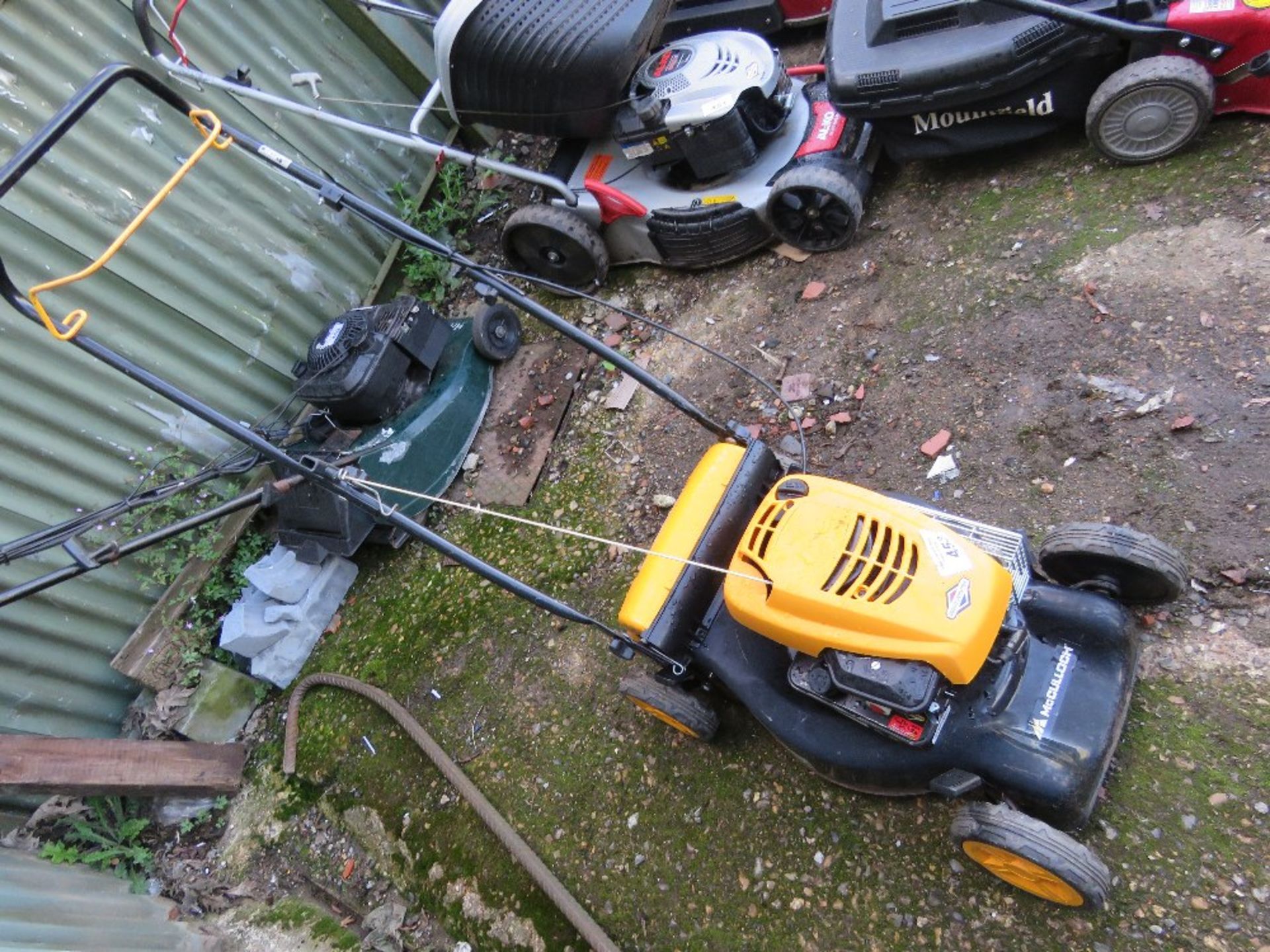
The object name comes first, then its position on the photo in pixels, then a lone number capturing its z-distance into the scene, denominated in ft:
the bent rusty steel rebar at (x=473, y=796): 7.83
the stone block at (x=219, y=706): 10.93
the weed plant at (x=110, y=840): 10.13
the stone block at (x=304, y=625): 11.22
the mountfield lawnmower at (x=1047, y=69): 8.65
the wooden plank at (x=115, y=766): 9.59
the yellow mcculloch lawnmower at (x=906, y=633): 5.82
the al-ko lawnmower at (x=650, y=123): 10.61
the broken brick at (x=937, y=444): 9.17
